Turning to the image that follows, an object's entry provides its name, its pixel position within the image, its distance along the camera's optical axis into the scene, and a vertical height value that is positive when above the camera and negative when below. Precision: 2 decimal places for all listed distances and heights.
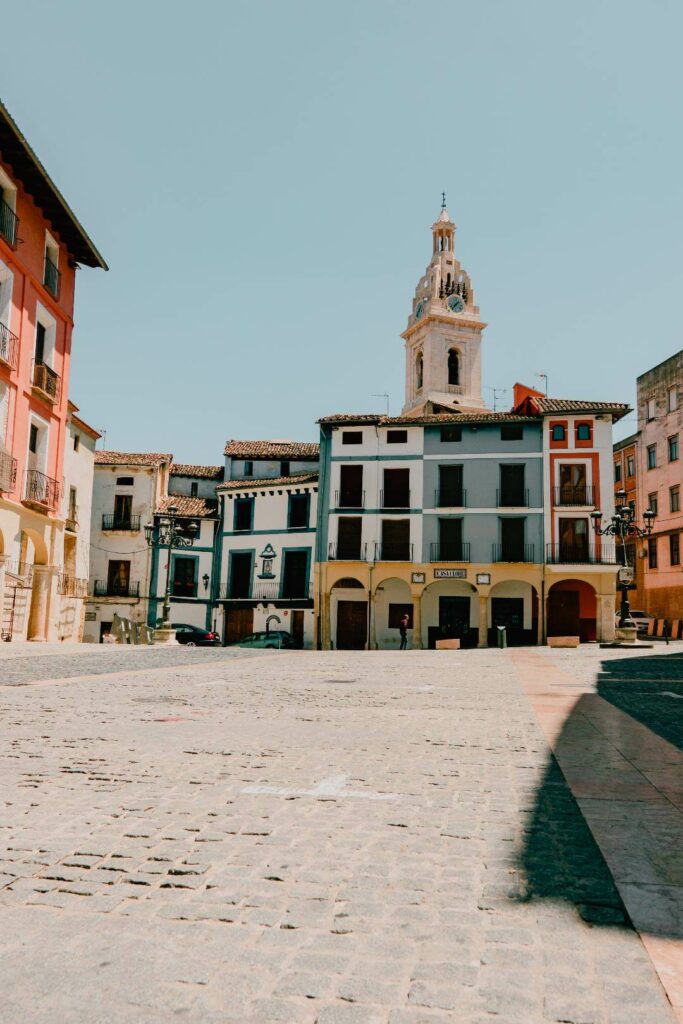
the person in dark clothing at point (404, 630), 34.91 -0.64
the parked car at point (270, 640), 34.81 -1.23
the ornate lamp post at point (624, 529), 27.03 +3.20
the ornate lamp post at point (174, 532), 32.22 +3.70
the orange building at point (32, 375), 20.50 +6.40
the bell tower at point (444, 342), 61.19 +21.43
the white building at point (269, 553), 38.56 +2.90
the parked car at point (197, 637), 35.09 -1.18
